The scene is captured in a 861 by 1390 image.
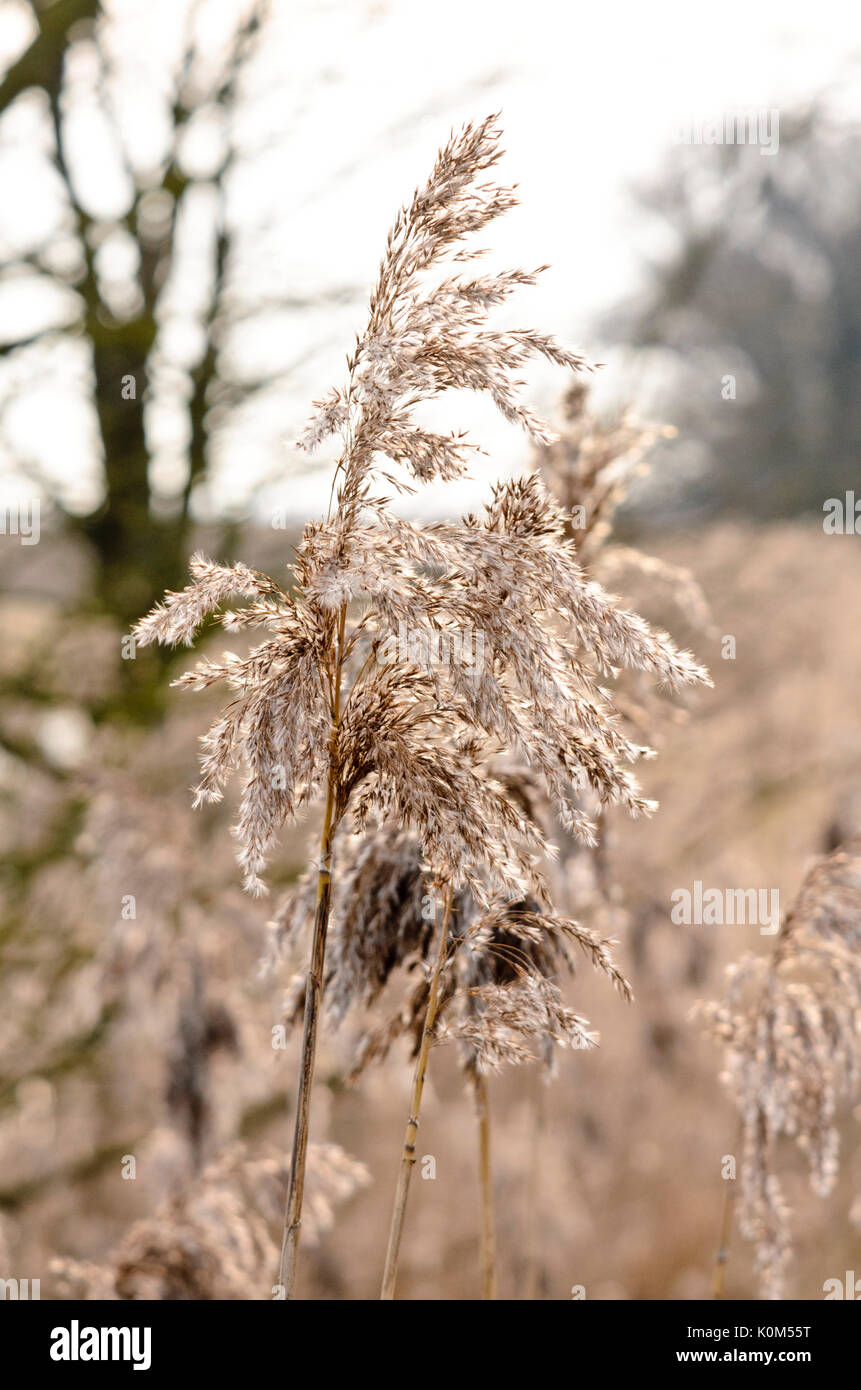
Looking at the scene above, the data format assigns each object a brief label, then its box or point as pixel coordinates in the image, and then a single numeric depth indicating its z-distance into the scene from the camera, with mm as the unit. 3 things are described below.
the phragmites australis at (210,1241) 1753
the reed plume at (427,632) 1448
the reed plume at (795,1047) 1688
